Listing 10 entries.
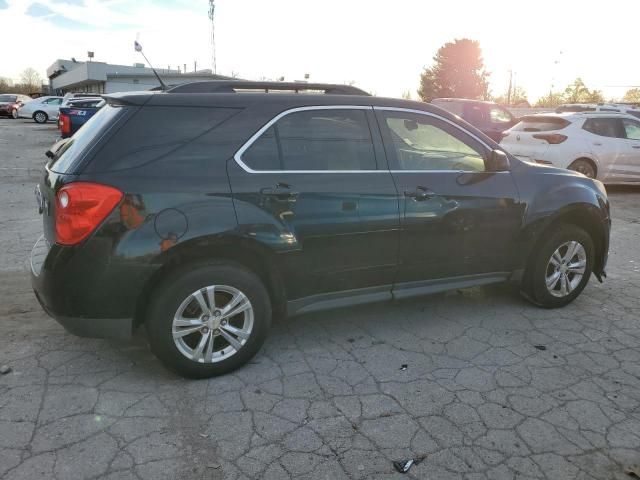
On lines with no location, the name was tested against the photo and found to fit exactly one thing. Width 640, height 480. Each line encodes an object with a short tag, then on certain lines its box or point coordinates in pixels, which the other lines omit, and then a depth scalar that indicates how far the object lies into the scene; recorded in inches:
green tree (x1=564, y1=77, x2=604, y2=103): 1919.8
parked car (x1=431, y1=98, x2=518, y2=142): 572.4
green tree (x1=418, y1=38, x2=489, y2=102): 2249.0
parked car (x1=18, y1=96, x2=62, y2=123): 1185.4
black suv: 113.0
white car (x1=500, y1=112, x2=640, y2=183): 386.6
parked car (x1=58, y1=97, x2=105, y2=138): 508.7
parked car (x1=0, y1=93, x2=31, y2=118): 1316.4
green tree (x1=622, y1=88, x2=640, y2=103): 1718.8
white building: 1610.5
